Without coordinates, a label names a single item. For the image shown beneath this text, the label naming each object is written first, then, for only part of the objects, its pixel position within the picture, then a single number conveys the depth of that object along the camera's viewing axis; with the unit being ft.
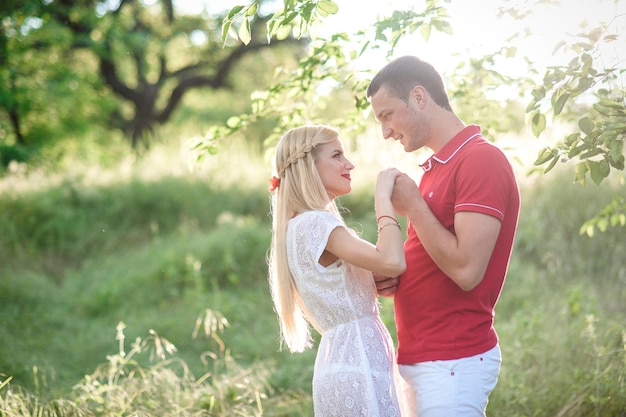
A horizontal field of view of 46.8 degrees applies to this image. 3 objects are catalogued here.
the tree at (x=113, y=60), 49.65
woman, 9.19
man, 8.51
